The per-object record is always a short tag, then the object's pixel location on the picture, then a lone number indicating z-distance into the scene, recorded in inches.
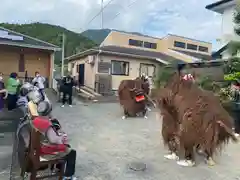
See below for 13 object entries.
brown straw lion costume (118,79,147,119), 423.8
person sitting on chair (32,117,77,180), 148.0
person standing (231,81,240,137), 317.7
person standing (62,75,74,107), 539.5
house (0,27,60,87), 585.3
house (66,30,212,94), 711.7
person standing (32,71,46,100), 463.5
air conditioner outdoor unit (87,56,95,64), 719.7
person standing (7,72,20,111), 376.2
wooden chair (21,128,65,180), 142.2
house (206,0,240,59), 543.8
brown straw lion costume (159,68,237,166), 198.1
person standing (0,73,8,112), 373.9
